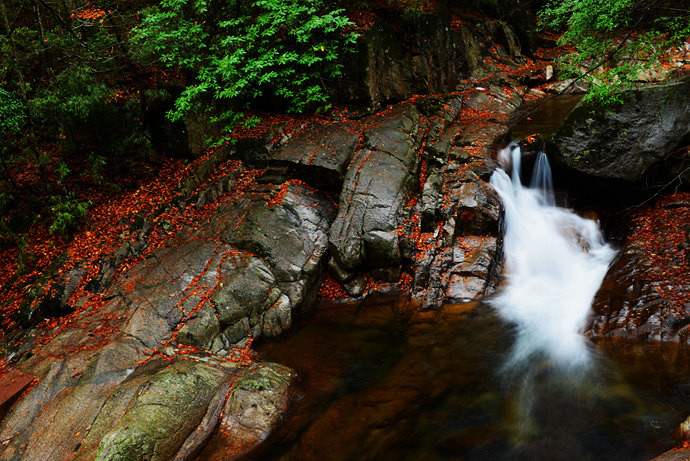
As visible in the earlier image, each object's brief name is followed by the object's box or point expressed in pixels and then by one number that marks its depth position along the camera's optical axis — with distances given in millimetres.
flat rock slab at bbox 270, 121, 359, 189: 9320
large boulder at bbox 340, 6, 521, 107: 11109
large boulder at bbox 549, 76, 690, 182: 7773
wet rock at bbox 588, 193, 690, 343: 5969
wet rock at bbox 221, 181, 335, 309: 7969
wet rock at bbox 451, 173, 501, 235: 8531
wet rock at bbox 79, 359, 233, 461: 4668
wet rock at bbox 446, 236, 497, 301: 7875
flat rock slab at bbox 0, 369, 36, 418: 5355
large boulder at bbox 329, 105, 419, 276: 8312
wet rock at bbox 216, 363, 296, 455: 5238
